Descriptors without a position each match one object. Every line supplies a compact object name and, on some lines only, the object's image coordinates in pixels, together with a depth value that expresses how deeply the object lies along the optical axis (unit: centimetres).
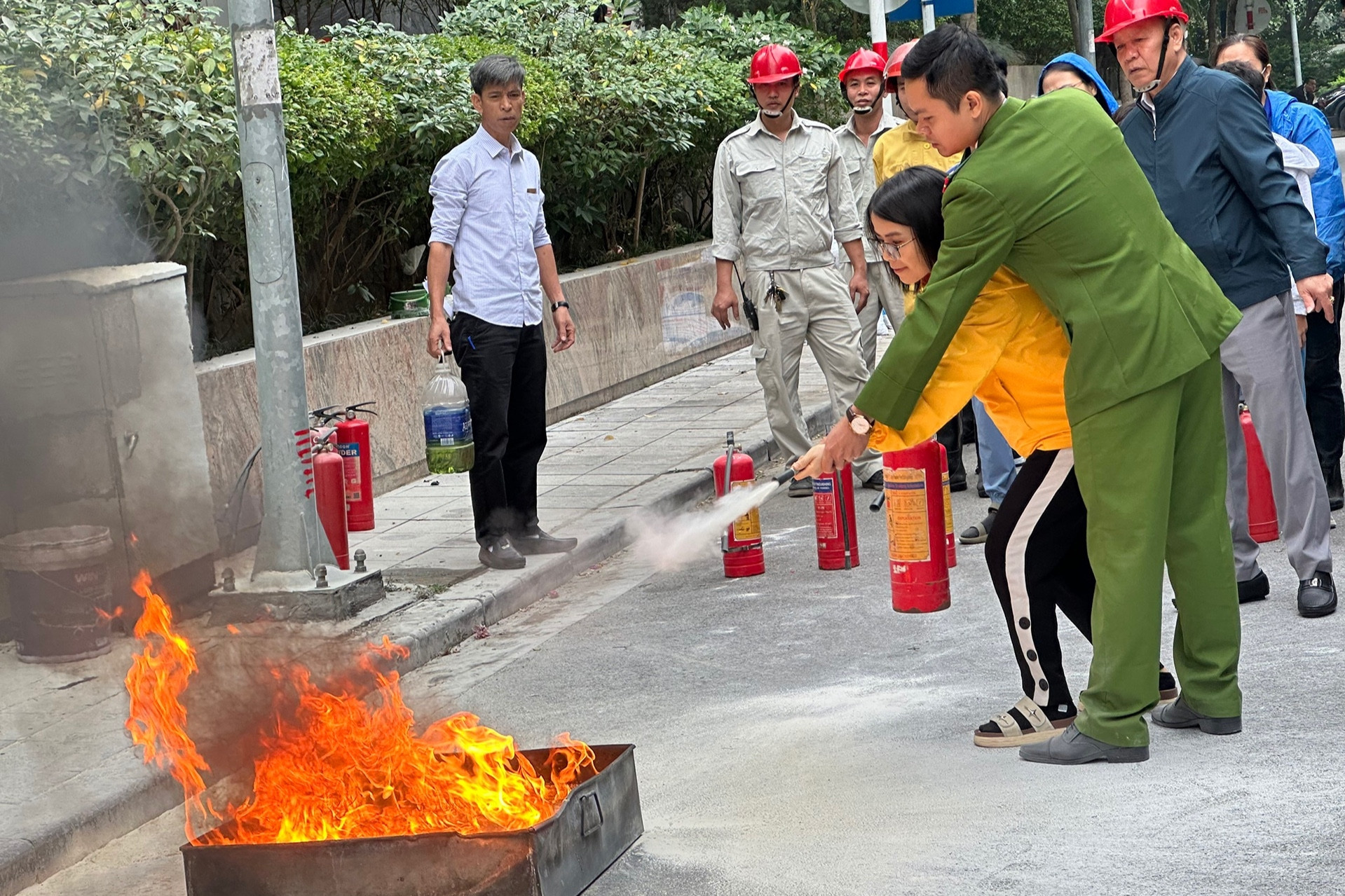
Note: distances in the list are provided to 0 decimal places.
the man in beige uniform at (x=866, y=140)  899
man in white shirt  731
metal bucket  616
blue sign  1418
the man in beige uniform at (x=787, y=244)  854
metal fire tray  360
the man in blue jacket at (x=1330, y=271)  733
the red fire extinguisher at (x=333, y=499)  717
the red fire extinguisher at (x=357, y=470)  795
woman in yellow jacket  441
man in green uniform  422
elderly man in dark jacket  561
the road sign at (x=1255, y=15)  2523
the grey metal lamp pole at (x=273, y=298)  656
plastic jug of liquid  743
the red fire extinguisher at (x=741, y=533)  725
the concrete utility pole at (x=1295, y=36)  5194
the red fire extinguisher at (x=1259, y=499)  689
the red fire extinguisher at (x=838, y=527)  711
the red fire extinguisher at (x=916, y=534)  512
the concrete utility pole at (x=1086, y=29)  2347
